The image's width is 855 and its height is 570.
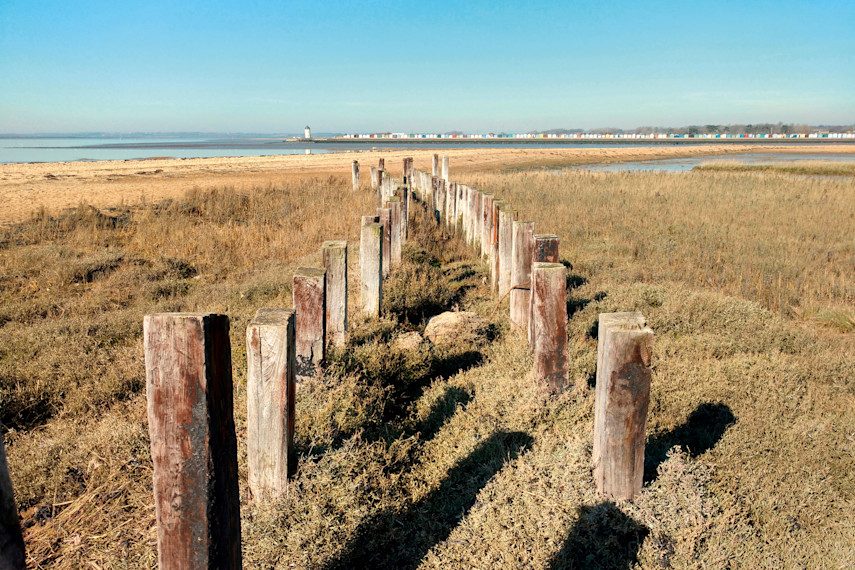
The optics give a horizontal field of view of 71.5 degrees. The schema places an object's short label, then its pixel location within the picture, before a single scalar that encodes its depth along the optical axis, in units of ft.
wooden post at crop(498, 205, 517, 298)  19.99
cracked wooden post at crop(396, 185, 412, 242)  32.17
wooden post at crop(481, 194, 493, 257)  24.86
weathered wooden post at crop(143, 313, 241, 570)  5.24
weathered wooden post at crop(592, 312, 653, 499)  8.75
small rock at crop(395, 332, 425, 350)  16.94
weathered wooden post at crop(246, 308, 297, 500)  8.71
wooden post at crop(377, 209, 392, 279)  24.21
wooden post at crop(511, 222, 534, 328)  17.19
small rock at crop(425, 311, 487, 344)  17.83
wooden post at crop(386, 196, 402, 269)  25.20
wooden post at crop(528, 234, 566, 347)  14.82
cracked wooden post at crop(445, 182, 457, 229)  39.29
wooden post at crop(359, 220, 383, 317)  18.78
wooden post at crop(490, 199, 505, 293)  22.16
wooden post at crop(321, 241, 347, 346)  15.40
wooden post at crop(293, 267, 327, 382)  12.42
